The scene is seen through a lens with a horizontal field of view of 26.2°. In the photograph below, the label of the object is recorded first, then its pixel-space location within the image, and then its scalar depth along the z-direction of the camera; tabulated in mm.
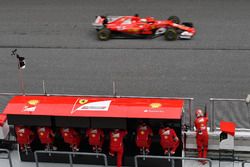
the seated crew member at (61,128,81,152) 14508
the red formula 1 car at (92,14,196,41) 22391
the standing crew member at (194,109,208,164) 14112
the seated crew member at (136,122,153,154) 14180
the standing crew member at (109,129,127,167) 14100
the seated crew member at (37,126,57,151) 14602
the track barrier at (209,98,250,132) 14648
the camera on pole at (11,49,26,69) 15525
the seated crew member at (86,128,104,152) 14305
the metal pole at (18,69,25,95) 19162
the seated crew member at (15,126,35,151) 14633
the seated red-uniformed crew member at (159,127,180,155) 13961
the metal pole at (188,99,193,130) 14794
